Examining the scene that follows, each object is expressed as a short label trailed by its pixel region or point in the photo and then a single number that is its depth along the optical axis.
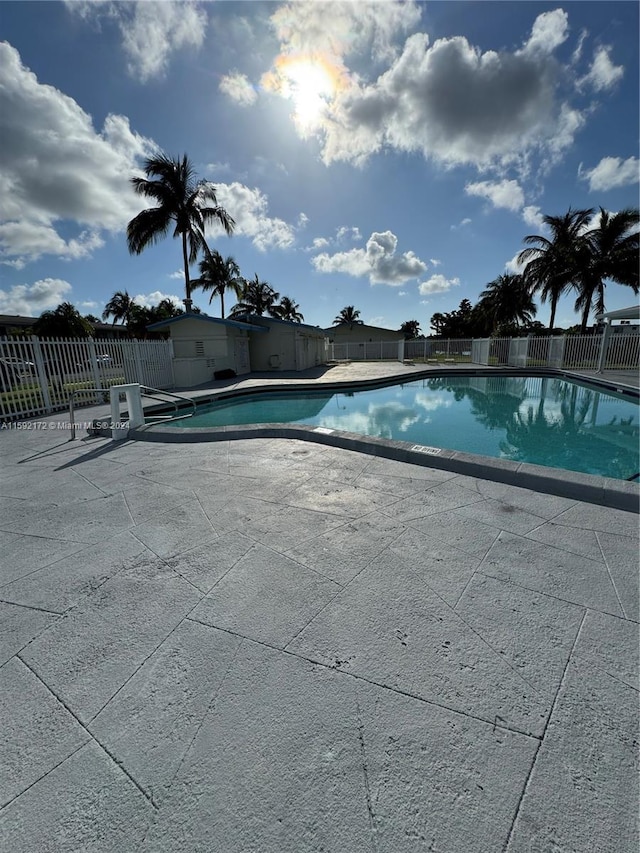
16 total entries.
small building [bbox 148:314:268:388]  15.19
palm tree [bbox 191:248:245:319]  28.59
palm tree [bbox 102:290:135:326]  45.56
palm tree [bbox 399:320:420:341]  59.05
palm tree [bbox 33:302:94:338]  19.64
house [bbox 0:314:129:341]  27.18
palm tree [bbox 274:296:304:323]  44.11
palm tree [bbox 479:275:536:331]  35.06
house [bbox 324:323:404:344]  42.16
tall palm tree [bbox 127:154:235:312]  18.64
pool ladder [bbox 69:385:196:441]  6.45
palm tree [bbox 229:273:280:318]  35.69
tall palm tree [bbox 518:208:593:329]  23.44
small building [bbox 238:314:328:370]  19.28
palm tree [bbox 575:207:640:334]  21.75
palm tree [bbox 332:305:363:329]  52.59
